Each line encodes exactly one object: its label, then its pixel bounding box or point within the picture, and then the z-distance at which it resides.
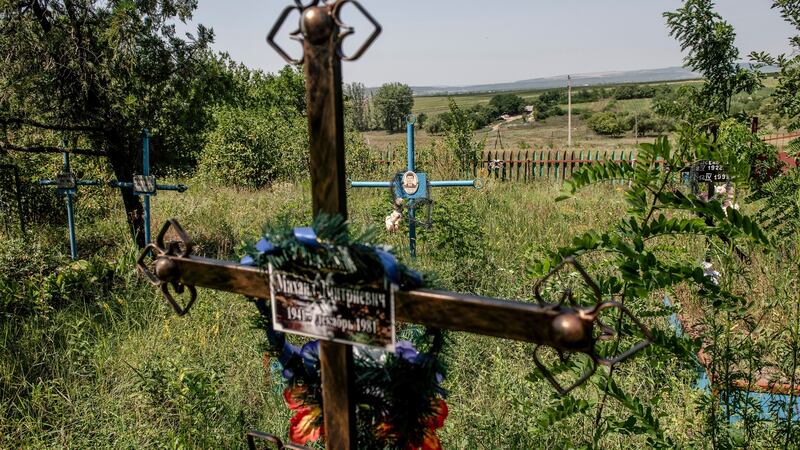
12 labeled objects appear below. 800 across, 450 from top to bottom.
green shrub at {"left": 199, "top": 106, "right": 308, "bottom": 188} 11.24
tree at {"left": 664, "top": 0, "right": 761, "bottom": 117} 2.97
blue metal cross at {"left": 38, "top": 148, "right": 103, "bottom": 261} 5.58
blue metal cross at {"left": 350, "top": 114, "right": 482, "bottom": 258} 5.10
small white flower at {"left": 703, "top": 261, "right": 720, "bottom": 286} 3.11
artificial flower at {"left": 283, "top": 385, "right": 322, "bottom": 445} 1.43
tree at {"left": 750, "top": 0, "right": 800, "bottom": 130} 2.99
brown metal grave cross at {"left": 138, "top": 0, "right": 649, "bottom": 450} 0.99
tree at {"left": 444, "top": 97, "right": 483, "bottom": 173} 8.82
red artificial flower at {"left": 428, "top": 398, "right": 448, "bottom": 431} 1.33
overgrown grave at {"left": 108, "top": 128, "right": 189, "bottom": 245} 4.97
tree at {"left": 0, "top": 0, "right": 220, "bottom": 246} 4.98
